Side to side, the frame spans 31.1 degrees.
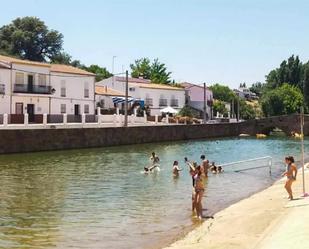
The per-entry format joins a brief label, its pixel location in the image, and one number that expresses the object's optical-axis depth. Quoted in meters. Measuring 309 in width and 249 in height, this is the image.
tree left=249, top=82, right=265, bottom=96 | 197.20
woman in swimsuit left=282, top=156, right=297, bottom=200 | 19.28
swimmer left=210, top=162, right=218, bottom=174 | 32.63
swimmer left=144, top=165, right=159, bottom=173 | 32.86
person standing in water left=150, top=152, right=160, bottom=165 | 34.27
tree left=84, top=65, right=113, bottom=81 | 117.34
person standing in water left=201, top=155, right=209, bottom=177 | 30.08
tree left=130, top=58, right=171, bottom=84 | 119.80
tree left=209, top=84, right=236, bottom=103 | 131.25
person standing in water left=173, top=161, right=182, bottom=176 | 30.81
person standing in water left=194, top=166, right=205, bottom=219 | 18.08
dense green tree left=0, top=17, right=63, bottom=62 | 101.00
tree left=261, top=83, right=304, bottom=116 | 109.88
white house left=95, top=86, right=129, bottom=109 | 78.25
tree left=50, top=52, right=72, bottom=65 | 107.26
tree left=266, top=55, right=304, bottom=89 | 123.02
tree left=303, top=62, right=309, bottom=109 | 117.50
